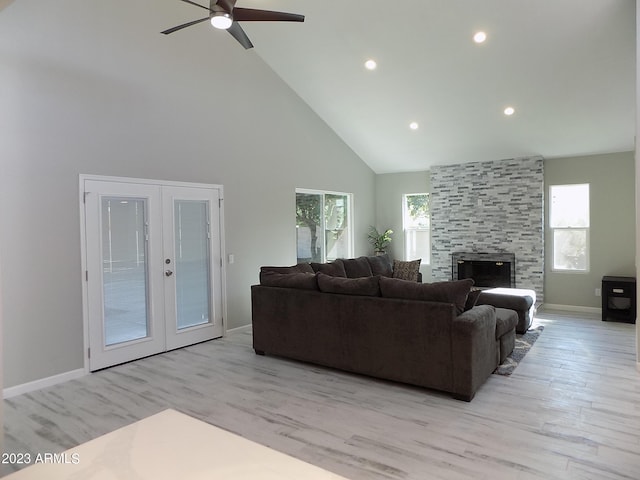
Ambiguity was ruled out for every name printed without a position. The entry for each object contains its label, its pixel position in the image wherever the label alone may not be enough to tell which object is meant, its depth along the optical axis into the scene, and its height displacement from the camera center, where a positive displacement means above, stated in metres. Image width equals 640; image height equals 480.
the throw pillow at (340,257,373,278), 6.71 -0.60
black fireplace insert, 7.65 -0.73
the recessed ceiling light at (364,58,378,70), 5.85 +2.27
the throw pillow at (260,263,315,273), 5.23 -0.48
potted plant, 9.07 -0.22
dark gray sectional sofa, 3.71 -0.95
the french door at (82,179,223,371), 4.60 -0.41
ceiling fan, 2.81 +1.55
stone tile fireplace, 7.44 +0.24
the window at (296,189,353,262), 7.55 +0.09
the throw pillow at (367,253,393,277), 7.38 -0.63
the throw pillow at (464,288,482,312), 4.03 -0.67
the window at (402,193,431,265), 8.91 +0.06
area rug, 4.37 -1.42
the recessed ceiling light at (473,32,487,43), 4.99 +2.23
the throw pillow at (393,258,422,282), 7.48 -0.71
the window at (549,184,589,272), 7.18 +0.02
